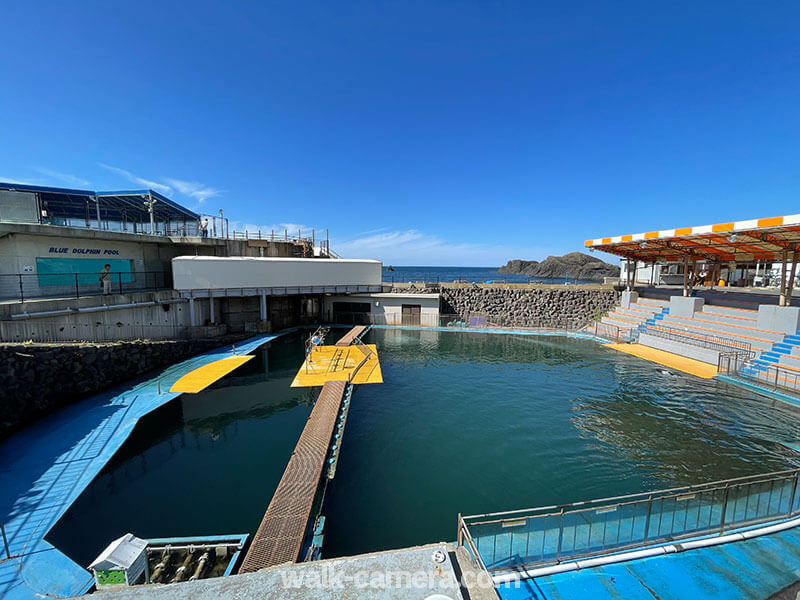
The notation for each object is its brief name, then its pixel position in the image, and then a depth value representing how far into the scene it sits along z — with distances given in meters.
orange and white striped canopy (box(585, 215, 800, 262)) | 16.69
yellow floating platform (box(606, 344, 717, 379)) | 17.45
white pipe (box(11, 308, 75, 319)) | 13.59
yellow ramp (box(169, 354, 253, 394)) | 14.50
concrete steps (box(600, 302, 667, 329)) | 25.94
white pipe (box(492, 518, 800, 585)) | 5.35
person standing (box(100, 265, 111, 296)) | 18.89
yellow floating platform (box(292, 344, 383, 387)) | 15.90
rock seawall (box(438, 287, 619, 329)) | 29.62
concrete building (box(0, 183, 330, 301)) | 16.67
